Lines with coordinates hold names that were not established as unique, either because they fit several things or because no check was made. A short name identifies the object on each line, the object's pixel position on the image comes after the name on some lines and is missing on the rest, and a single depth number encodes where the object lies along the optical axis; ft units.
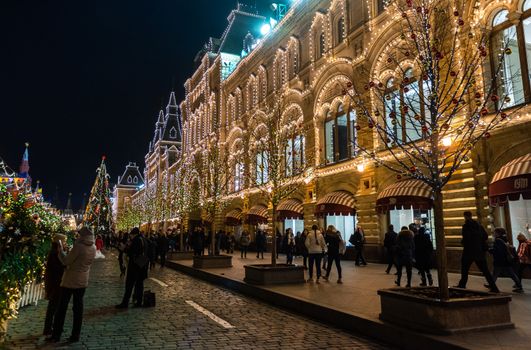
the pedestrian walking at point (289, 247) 61.62
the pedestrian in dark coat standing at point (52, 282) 24.93
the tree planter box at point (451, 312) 21.50
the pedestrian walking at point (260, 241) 83.20
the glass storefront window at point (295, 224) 92.91
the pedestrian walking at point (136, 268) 34.09
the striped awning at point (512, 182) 39.93
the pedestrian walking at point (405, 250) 40.24
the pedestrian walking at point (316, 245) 44.60
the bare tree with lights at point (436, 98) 24.48
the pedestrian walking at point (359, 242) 62.64
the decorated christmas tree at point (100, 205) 152.05
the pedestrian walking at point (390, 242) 51.36
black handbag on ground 34.12
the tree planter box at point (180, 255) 82.62
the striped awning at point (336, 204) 70.23
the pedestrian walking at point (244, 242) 83.92
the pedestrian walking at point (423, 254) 39.29
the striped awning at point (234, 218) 112.98
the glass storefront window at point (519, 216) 46.34
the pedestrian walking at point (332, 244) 45.54
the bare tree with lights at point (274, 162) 51.19
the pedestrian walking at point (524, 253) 37.45
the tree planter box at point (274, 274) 41.75
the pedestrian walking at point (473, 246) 34.37
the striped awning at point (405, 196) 52.95
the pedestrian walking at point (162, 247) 73.36
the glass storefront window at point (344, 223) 75.56
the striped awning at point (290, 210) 85.56
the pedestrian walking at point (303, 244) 56.28
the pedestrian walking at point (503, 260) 35.88
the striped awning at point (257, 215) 98.73
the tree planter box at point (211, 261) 61.67
